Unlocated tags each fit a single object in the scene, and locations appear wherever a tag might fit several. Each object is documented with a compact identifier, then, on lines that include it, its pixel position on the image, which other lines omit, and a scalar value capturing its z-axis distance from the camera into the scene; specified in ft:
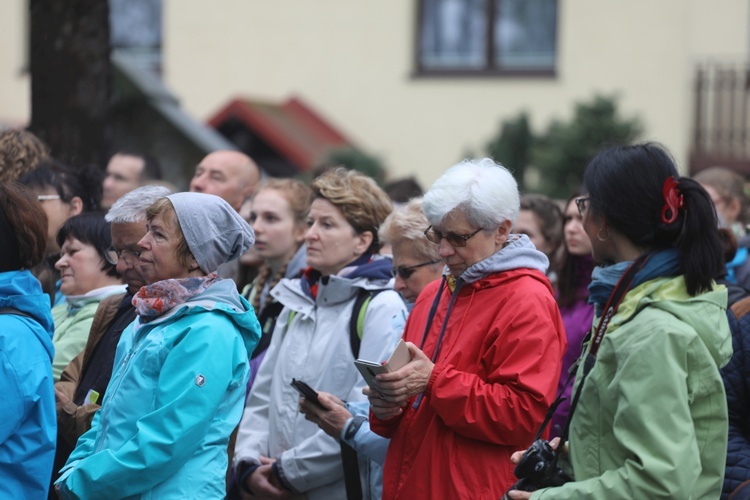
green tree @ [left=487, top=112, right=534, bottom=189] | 87.86
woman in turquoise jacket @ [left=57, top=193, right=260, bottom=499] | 21.71
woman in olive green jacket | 18.25
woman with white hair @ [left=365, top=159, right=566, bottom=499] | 22.85
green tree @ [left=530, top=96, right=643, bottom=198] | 80.74
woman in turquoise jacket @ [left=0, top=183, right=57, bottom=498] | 22.91
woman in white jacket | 29.58
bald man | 42.57
